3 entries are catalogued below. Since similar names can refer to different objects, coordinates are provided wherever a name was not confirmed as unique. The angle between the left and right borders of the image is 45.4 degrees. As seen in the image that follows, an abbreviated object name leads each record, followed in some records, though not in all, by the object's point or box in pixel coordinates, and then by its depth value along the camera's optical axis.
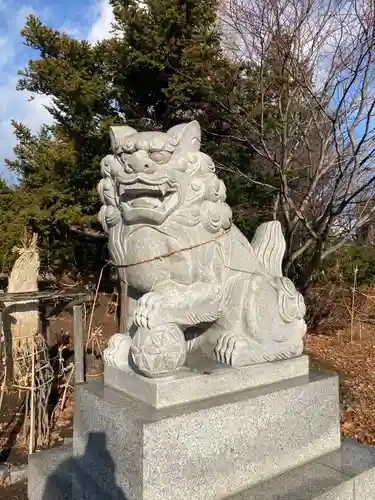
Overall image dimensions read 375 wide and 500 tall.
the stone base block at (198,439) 1.92
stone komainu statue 2.20
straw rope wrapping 3.82
